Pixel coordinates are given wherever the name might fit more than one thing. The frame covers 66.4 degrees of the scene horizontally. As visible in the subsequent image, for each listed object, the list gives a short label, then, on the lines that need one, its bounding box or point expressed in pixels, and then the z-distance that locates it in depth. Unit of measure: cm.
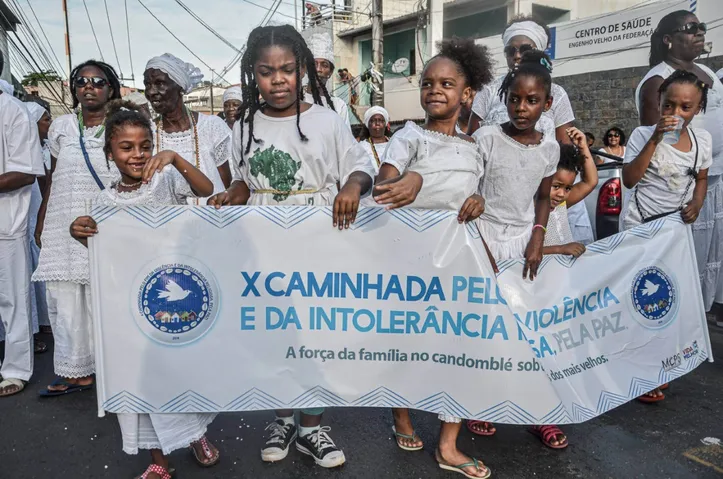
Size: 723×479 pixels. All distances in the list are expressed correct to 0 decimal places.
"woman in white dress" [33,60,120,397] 345
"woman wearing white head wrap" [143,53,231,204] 331
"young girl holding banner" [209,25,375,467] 254
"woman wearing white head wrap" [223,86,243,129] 710
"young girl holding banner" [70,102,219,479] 248
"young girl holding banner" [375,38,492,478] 254
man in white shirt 361
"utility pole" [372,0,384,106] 1563
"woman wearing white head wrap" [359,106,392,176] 686
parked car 507
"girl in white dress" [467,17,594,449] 349
